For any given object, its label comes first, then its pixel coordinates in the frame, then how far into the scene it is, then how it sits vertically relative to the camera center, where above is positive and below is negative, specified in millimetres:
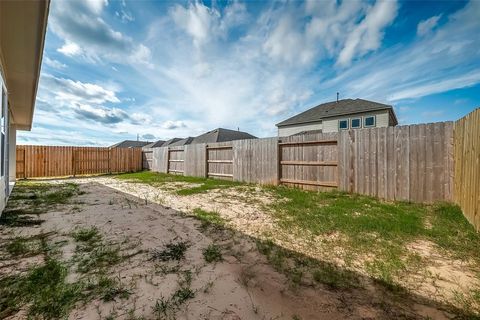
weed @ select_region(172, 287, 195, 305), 1665 -1165
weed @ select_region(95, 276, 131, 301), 1701 -1157
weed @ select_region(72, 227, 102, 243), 2967 -1174
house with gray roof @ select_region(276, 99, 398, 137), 15023 +3625
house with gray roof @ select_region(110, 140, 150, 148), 42712 +3577
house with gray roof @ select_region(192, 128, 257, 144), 22731 +2971
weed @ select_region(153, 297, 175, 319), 1494 -1158
